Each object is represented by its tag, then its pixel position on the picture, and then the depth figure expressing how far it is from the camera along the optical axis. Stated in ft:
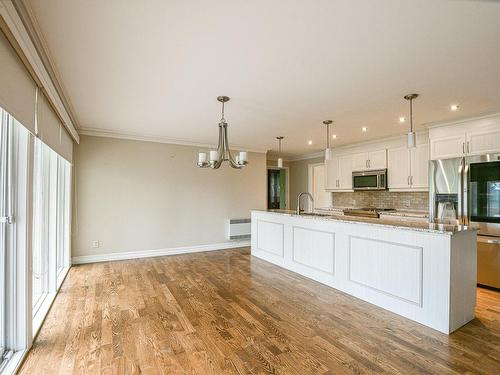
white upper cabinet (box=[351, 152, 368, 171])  18.56
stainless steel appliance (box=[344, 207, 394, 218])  16.91
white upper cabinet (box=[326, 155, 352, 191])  19.76
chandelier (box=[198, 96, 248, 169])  10.87
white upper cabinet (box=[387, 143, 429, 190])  15.29
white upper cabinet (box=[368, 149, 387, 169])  17.29
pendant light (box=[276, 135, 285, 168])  14.38
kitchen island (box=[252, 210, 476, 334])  7.78
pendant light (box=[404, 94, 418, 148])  9.31
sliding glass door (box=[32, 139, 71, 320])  9.46
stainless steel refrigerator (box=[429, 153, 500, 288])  11.27
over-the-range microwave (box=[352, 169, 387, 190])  17.15
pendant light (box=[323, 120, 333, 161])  12.37
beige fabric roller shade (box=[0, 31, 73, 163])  5.00
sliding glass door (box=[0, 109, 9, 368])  6.47
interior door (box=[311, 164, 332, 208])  24.13
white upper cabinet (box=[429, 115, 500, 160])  11.62
